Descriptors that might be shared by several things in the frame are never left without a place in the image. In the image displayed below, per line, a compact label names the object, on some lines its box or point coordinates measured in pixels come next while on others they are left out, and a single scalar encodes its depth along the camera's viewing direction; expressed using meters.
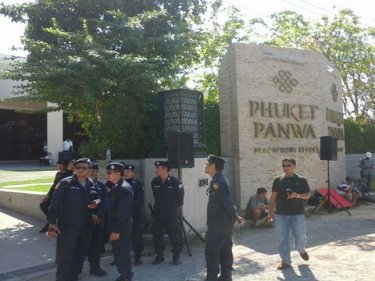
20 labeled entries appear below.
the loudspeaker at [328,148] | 13.30
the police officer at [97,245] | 7.22
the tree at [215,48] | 19.22
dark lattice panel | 10.95
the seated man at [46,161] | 28.07
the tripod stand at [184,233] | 8.38
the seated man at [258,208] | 11.10
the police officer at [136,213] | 7.87
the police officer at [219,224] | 6.35
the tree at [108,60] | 10.01
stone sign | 12.83
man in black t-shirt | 7.23
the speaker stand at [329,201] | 13.52
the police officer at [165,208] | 7.92
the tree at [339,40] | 24.64
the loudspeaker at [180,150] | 8.90
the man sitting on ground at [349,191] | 15.06
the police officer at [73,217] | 6.19
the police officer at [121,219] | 6.36
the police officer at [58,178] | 9.48
